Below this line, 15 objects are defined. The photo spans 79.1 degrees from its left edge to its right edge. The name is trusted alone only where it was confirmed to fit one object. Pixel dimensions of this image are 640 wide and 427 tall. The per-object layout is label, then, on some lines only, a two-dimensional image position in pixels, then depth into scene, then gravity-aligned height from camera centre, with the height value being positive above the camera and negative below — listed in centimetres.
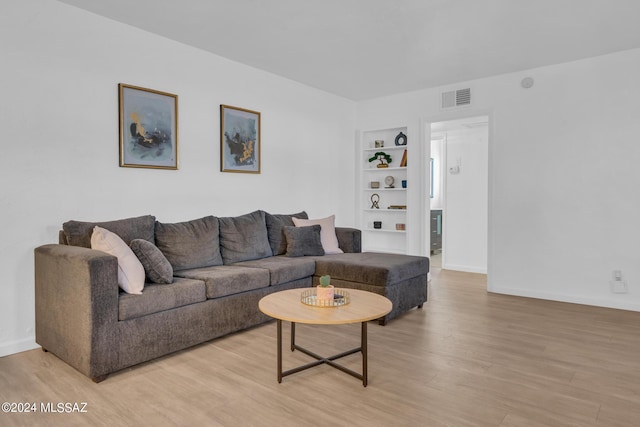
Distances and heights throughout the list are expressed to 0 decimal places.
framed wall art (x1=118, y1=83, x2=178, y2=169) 333 +73
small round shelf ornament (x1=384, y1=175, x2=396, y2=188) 576 +42
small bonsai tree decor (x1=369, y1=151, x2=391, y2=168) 582 +77
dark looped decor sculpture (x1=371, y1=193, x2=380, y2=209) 598 +13
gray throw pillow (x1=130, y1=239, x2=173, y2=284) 274 -37
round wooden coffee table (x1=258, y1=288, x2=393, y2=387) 214 -60
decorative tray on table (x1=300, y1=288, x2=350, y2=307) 238 -57
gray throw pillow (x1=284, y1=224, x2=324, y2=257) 412 -35
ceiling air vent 488 +142
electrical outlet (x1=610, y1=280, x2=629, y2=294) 395 -79
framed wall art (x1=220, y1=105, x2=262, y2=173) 416 +77
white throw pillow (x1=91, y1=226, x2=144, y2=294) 253 -33
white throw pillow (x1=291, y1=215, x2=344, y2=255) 438 -27
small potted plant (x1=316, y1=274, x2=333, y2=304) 241 -52
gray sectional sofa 233 -56
